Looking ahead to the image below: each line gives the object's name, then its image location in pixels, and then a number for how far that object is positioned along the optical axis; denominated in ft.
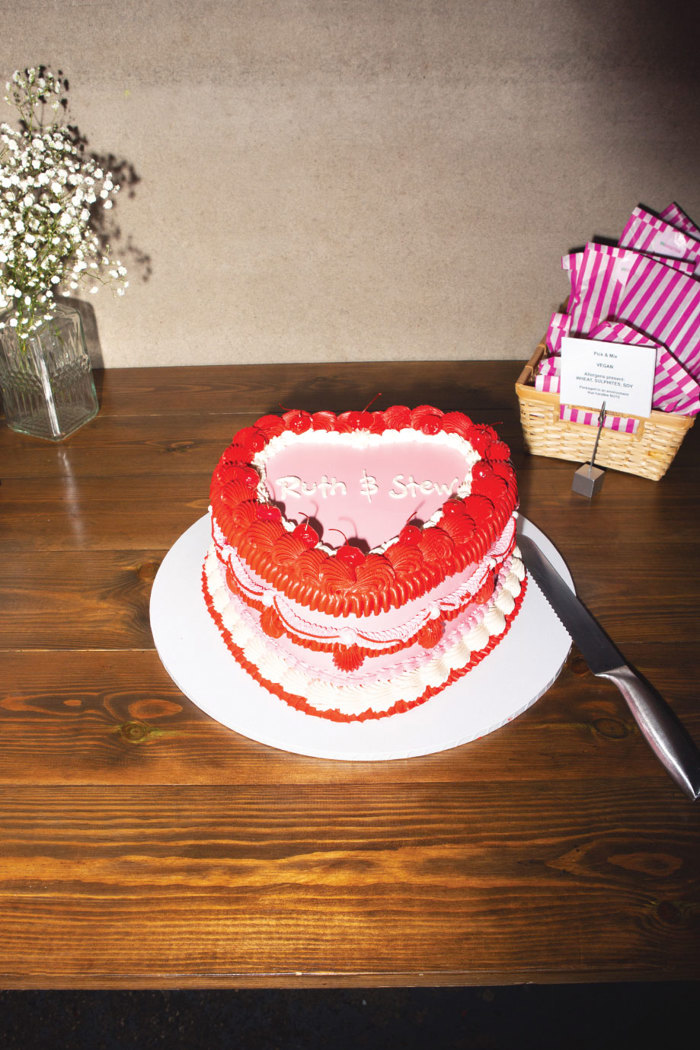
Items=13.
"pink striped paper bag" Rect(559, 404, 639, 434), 4.65
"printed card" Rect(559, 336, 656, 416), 4.42
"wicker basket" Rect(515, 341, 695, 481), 4.59
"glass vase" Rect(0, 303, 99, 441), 4.92
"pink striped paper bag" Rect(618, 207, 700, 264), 4.61
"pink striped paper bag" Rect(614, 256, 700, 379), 4.41
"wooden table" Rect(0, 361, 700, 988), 2.64
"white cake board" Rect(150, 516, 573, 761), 3.13
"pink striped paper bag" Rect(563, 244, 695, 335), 4.50
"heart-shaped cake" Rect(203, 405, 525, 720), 3.12
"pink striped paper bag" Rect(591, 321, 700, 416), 4.39
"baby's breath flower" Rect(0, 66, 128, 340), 4.42
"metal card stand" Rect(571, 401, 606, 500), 4.65
